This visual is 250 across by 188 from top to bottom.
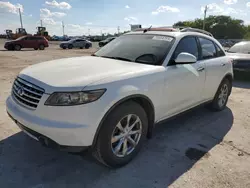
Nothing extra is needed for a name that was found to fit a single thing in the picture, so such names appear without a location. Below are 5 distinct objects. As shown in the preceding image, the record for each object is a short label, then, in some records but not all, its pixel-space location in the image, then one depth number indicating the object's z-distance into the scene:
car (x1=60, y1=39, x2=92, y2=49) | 29.59
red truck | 23.78
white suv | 2.40
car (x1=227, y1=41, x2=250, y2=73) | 8.55
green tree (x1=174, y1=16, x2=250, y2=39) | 78.06
